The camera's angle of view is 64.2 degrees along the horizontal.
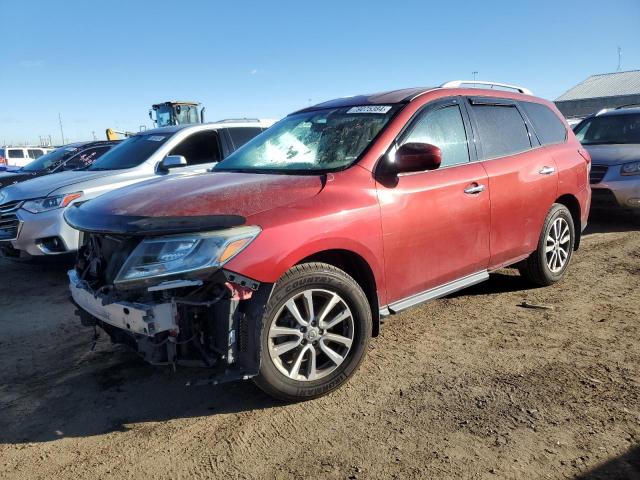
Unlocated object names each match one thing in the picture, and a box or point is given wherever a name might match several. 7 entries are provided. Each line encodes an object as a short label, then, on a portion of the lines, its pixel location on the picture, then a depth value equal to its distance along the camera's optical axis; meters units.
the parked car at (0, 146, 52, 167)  25.53
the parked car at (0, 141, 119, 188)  9.21
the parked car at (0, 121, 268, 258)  5.68
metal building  42.00
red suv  2.70
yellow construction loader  22.98
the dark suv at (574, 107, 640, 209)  7.66
